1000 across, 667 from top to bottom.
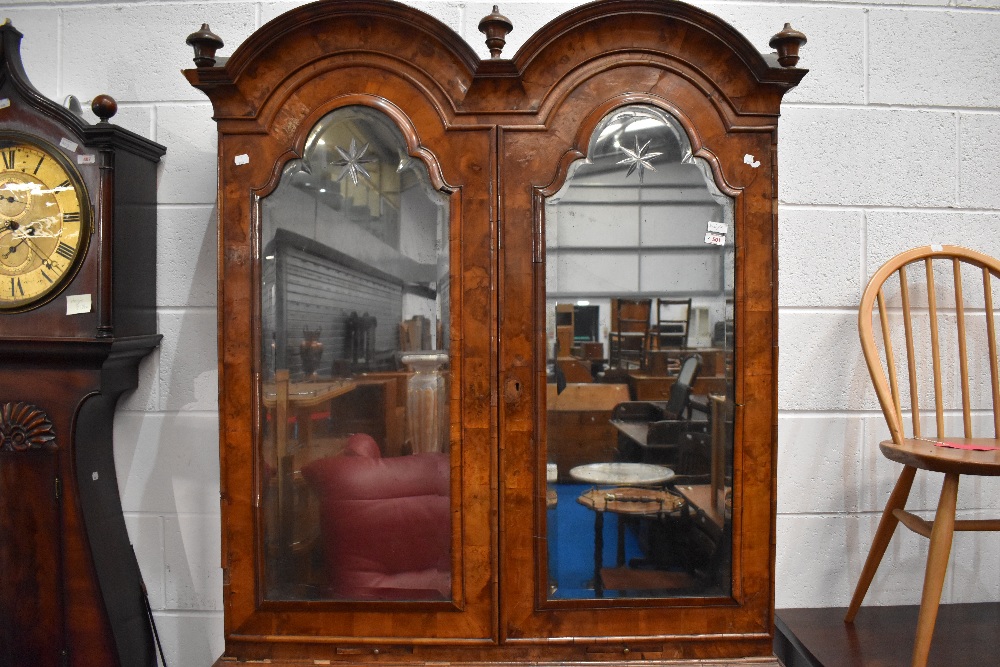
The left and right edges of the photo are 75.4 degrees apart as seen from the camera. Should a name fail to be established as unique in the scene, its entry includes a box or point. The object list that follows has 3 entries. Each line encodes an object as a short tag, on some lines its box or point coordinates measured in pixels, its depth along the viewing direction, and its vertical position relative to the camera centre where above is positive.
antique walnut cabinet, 1.40 -0.01
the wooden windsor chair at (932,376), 1.49 -0.12
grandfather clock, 1.66 -0.07
